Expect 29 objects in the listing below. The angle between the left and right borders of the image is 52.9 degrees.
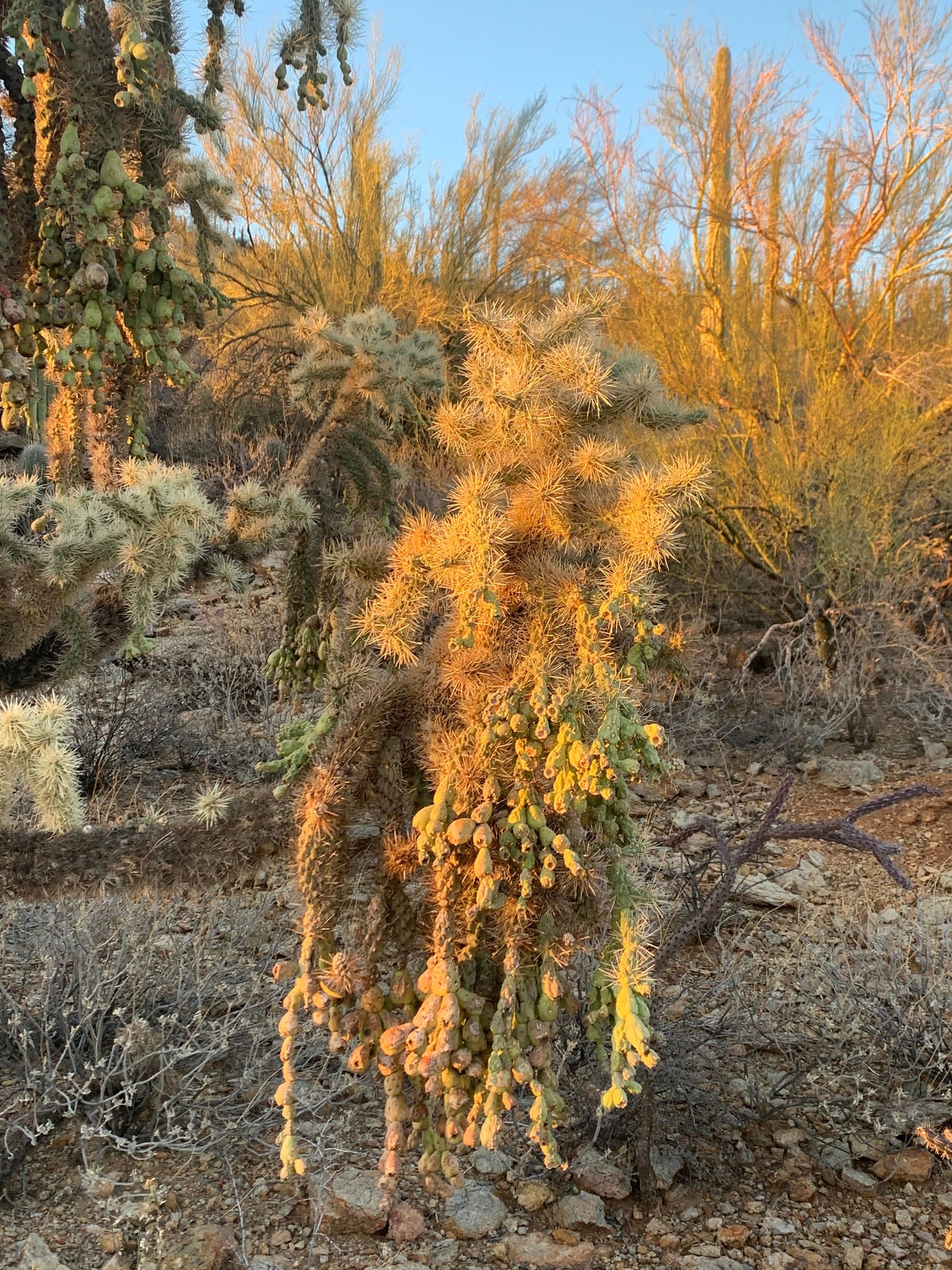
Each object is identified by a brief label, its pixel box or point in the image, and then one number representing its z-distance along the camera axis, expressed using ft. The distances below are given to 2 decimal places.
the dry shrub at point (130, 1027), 7.68
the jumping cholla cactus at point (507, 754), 3.72
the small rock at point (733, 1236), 6.97
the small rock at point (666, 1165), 7.60
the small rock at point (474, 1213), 7.14
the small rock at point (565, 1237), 7.02
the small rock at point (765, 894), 11.45
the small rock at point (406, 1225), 7.01
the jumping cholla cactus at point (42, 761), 5.10
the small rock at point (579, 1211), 7.22
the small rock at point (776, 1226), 7.10
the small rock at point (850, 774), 15.31
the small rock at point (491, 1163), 7.73
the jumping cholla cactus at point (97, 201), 6.13
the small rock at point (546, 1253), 6.82
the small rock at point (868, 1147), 7.97
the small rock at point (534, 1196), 7.37
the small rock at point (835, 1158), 7.85
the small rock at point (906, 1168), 7.70
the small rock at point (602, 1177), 7.45
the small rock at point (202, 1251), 6.57
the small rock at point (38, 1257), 6.50
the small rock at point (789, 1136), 8.04
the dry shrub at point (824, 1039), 8.20
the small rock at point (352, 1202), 7.12
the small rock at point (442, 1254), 6.81
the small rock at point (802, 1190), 7.46
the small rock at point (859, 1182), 7.59
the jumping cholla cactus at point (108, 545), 5.41
